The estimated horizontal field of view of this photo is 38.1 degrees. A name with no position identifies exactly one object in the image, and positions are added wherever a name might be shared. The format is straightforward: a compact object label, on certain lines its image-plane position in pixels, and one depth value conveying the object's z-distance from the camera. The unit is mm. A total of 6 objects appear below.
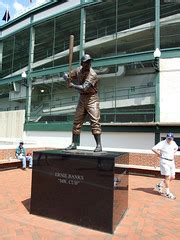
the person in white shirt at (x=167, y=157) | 7191
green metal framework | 17852
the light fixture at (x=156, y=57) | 14812
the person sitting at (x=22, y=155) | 11844
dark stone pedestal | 4906
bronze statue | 5863
